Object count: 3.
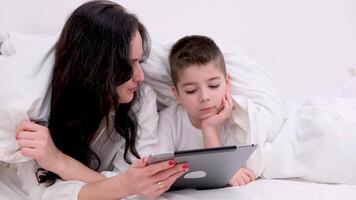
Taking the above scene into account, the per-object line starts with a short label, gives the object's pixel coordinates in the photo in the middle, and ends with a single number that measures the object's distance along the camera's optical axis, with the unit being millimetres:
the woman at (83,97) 1491
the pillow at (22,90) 1478
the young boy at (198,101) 1633
